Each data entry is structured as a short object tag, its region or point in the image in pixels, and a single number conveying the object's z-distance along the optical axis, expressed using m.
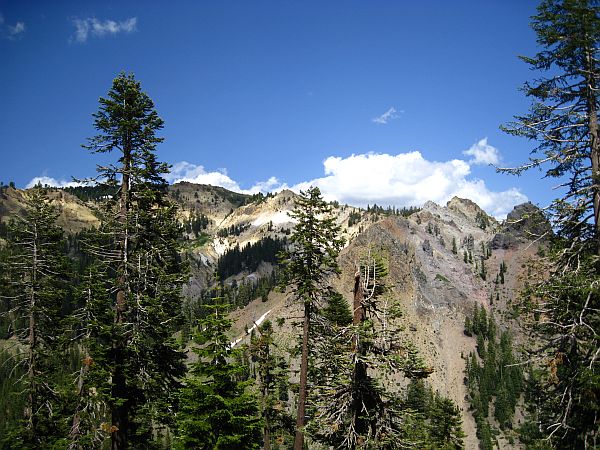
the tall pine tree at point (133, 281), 18.23
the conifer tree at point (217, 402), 17.02
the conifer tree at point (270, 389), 28.42
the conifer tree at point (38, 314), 22.11
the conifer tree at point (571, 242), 11.98
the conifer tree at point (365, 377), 16.70
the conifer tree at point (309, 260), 21.34
